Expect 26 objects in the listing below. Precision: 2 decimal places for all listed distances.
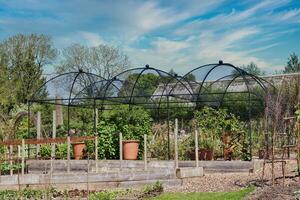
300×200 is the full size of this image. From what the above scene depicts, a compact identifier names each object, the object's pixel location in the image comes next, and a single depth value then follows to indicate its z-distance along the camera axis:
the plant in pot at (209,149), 13.84
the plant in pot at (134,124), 15.11
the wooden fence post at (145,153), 11.69
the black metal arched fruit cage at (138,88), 16.16
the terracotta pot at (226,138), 13.71
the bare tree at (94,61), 32.22
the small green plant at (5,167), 12.27
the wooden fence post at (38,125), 15.53
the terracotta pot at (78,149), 15.21
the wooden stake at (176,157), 11.23
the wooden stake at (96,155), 12.48
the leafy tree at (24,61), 32.03
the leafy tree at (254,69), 28.00
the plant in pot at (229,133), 13.59
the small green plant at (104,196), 7.69
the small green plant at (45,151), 15.36
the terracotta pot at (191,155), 14.00
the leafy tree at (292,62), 32.53
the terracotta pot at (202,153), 13.84
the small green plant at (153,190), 8.77
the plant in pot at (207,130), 13.86
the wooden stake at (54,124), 15.28
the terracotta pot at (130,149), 14.46
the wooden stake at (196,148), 11.87
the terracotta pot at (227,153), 13.59
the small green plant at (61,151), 15.22
